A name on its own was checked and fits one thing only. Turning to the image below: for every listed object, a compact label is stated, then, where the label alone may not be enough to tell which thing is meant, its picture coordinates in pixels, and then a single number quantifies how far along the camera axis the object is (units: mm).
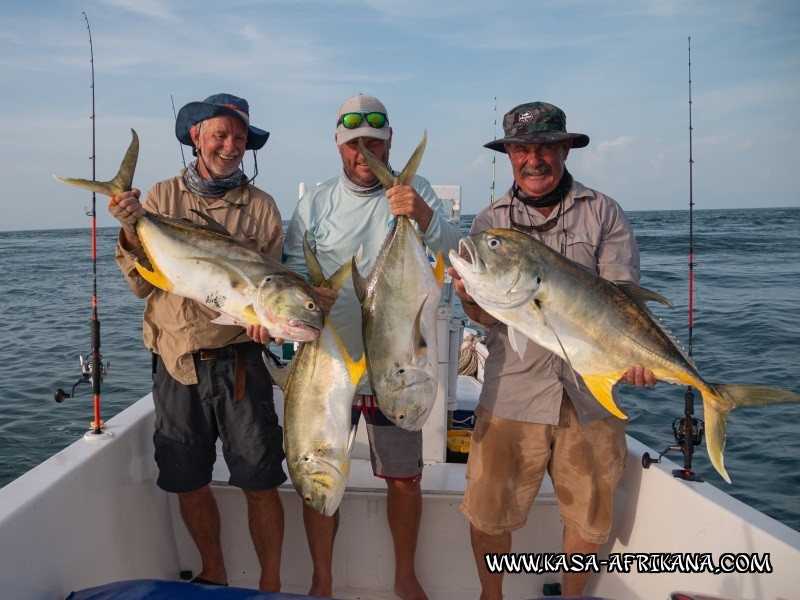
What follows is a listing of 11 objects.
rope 6341
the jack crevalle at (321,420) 2537
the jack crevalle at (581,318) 2291
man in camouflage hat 2895
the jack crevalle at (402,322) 2479
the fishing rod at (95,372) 3143
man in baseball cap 3055
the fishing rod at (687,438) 3031
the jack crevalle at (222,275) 2463
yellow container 4027
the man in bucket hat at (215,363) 3018
